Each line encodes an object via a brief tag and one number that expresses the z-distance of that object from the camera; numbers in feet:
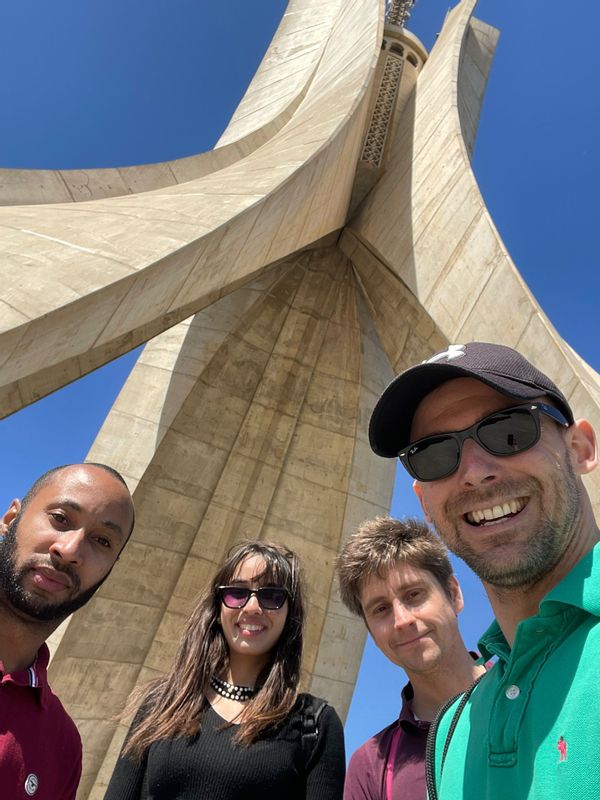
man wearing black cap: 2.10
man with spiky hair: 4.81
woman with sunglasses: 4.58
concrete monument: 10.88
